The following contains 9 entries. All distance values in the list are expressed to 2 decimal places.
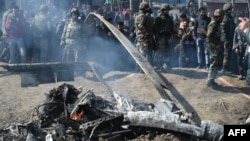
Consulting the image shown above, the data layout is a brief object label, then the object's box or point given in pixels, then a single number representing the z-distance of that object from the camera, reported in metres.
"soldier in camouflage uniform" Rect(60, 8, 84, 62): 12.36
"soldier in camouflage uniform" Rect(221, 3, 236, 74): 10.89
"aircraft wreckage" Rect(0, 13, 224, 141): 7.21
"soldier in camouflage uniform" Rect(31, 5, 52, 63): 13.36
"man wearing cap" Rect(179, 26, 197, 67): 12.87
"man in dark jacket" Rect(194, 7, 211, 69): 12.59
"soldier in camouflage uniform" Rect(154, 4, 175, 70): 11.67
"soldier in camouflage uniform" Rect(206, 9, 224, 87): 10.51
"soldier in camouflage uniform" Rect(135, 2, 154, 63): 11.38
